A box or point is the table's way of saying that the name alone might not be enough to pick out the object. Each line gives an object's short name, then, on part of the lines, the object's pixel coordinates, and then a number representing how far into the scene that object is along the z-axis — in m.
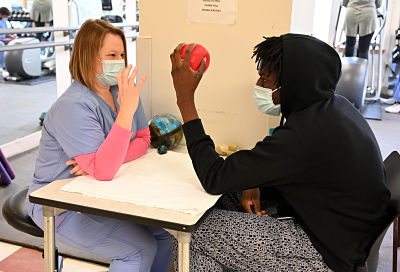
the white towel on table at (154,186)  1.37
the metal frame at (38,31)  3.37
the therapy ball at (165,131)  2.04
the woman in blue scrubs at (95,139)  1.54
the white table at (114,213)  1.25
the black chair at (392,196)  1.30
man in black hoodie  1.35
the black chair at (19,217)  1.66
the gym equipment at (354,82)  5.20
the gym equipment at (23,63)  6.40
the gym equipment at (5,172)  3.21
